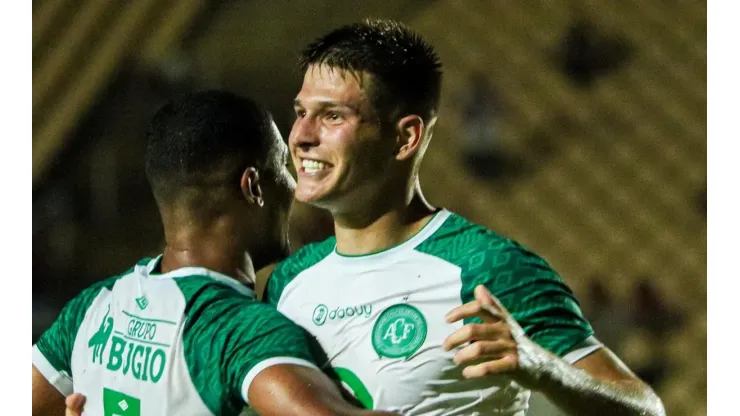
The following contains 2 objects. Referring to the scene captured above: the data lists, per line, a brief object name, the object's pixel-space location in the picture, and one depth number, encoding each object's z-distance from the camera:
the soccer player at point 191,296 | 5.41
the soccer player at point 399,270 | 5.34
